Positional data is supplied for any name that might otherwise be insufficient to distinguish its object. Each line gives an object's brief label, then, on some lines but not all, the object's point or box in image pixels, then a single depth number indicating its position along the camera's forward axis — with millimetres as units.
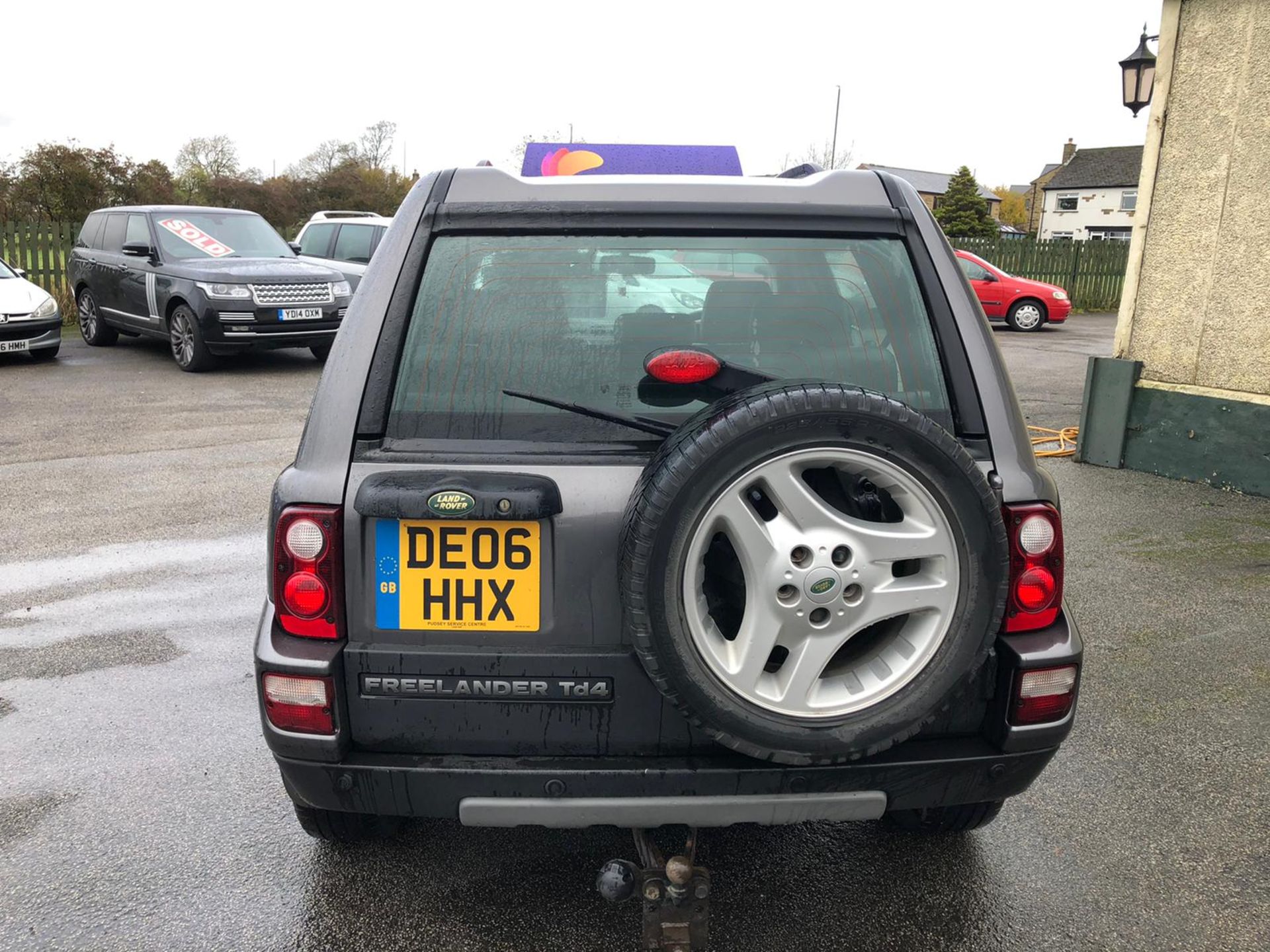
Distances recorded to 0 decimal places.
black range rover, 11320
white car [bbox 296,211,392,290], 13648
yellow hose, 7957
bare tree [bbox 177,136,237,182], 58844
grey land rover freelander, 1969
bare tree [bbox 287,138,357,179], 58344
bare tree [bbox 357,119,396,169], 69250
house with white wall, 66375
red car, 19250
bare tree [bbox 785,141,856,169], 57500
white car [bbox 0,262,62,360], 11891
